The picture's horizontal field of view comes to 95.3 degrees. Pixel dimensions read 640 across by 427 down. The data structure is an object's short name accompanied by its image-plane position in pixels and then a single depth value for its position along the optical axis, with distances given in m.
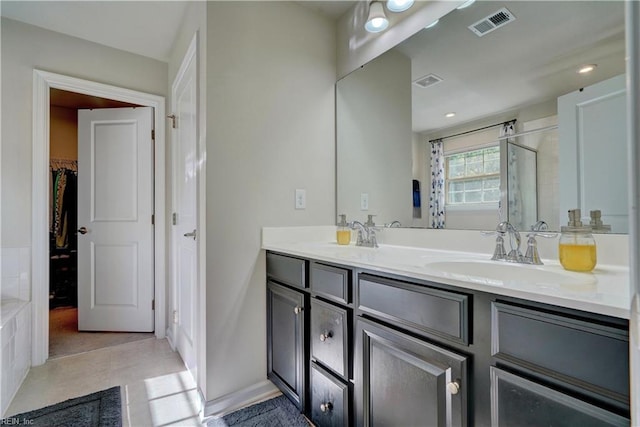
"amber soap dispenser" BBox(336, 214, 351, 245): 1.74
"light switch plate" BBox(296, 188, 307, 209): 1.81
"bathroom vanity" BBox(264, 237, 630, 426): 0.58
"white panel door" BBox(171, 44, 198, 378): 1.76
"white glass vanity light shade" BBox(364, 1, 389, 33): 1.59
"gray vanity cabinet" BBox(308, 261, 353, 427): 1.15
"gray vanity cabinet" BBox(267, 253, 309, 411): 1.39
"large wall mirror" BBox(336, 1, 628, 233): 0.98
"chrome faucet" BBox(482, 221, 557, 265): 1.06
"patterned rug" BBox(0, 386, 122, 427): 1.42
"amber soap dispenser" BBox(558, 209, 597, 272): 0.89
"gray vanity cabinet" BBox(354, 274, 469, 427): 0.79
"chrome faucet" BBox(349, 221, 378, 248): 1.65
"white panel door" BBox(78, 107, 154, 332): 2.58
